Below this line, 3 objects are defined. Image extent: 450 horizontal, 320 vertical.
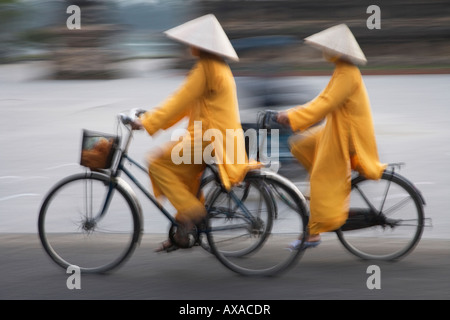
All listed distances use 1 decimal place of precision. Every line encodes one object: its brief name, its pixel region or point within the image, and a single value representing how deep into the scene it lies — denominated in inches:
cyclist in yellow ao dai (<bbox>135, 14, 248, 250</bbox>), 214.8
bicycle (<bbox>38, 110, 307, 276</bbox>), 221.0
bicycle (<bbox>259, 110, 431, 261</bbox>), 227.1
